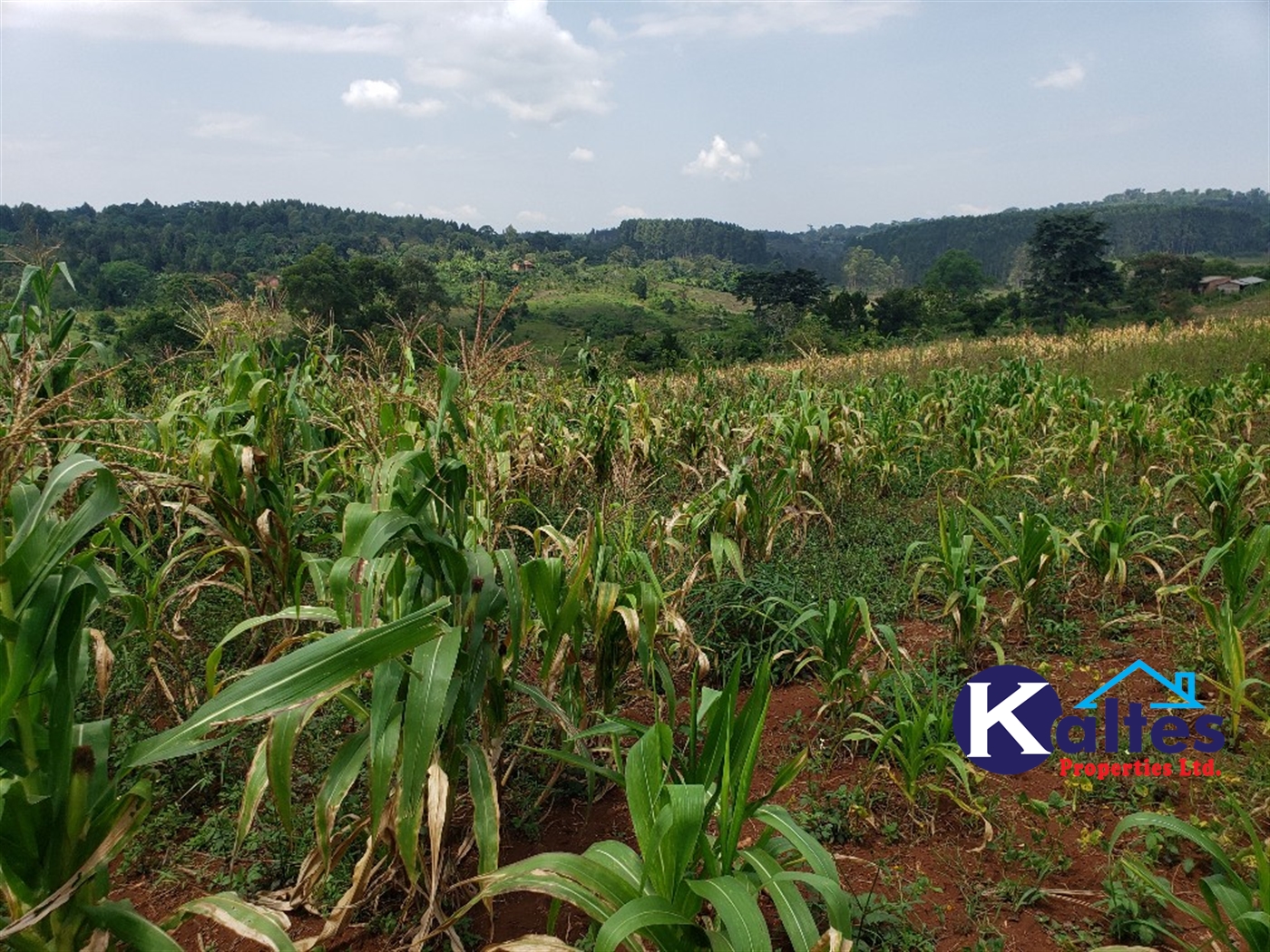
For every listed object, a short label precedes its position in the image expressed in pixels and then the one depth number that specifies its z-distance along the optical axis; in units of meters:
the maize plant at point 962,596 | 3.12
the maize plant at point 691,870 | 1.34
